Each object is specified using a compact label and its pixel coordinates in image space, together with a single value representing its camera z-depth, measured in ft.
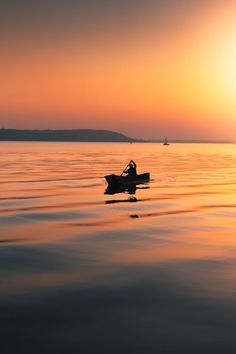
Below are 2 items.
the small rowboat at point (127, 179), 163.32
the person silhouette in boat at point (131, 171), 176.92
